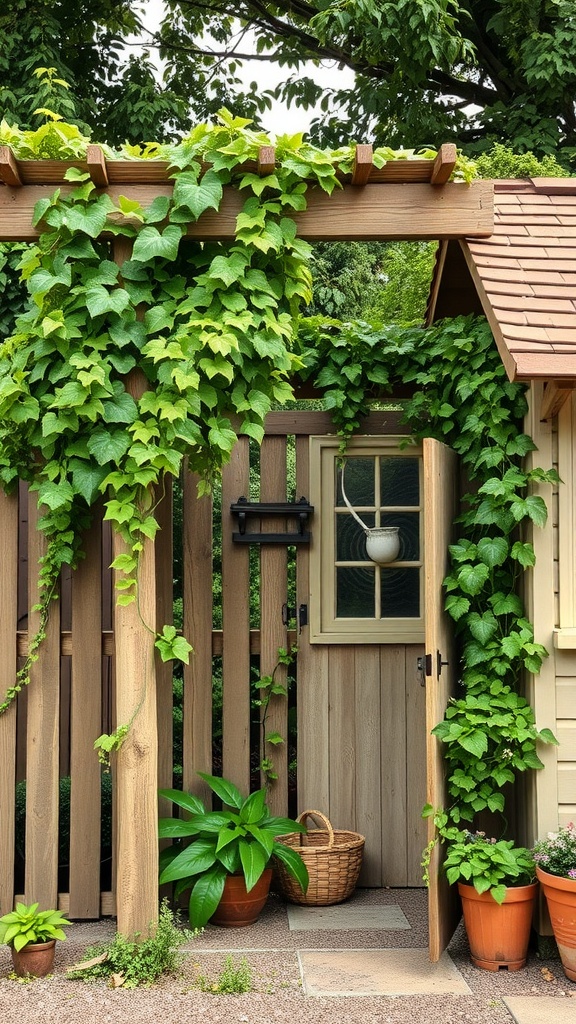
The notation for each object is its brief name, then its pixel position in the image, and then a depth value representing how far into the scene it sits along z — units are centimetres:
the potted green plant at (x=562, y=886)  340
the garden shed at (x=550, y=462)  362
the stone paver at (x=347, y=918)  404
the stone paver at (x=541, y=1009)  312
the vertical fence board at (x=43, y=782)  402
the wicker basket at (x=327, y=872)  424
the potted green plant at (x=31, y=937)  342
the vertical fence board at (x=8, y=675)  407
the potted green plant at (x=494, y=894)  353
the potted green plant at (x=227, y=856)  382
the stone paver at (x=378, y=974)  337
